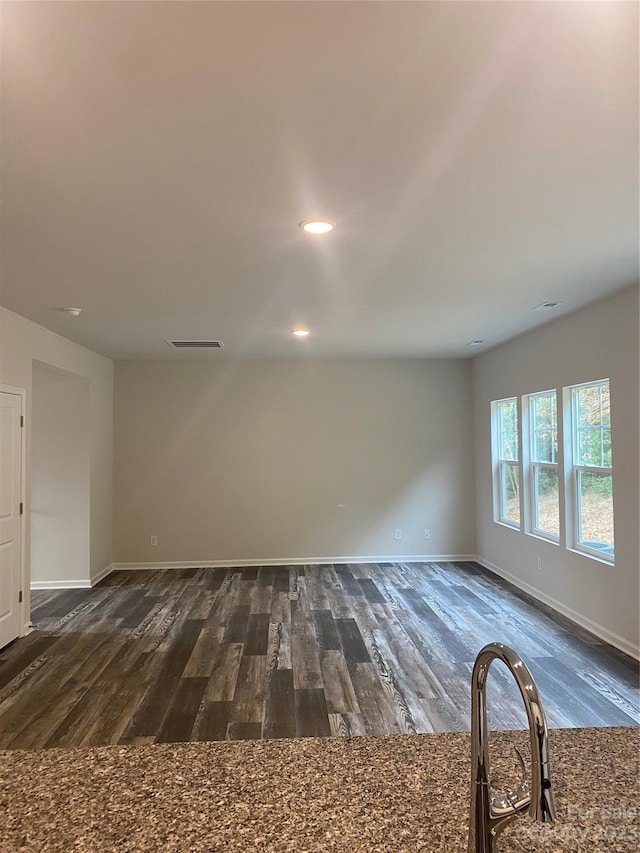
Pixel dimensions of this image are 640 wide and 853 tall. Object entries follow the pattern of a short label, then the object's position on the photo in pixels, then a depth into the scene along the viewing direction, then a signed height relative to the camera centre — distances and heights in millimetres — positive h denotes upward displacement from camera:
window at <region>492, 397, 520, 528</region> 6332 -162
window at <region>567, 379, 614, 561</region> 4496 -177
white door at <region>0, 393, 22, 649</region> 4328 -461
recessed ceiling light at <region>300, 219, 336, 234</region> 2688 +1084
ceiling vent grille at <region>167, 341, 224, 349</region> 5973 +1144
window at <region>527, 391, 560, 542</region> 5367 -174
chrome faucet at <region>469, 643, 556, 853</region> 687 -420
